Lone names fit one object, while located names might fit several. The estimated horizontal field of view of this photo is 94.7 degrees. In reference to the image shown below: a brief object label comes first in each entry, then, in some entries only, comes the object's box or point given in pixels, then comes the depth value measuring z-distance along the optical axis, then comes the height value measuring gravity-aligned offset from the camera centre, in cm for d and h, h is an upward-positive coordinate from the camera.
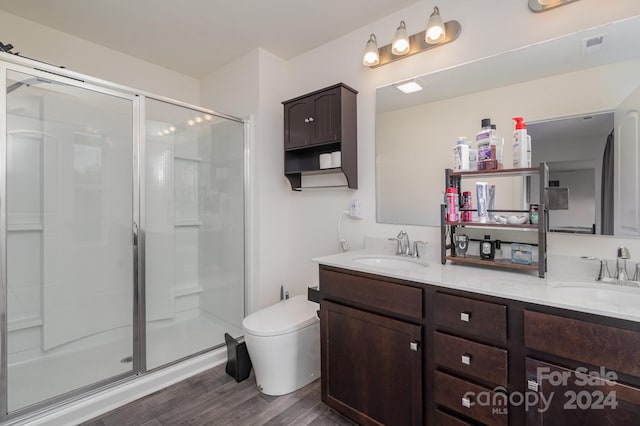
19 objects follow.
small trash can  198 -100
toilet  174 -81
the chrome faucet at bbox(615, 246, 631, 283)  119 -22
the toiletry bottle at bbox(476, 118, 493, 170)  141 +34
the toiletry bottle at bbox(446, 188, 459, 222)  153 +5
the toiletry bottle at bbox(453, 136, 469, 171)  151 +30
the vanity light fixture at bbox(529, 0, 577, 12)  140 +101
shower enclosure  167 -7
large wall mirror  125 +48
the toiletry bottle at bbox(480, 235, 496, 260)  146 -18
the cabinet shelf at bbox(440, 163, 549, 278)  126 -6
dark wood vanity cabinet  89 -54
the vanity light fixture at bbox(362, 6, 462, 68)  167 +105
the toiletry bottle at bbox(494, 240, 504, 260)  149 -19
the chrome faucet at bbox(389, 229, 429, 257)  182 -20
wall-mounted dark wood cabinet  201 +64
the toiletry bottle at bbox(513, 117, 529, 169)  134 +31
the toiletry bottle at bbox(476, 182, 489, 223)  151 +7
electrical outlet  212 +3
